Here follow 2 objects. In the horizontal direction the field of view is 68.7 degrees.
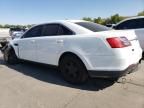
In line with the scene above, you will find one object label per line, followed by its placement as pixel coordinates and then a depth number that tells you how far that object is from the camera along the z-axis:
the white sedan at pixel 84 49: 2.16
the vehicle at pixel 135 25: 3.97
